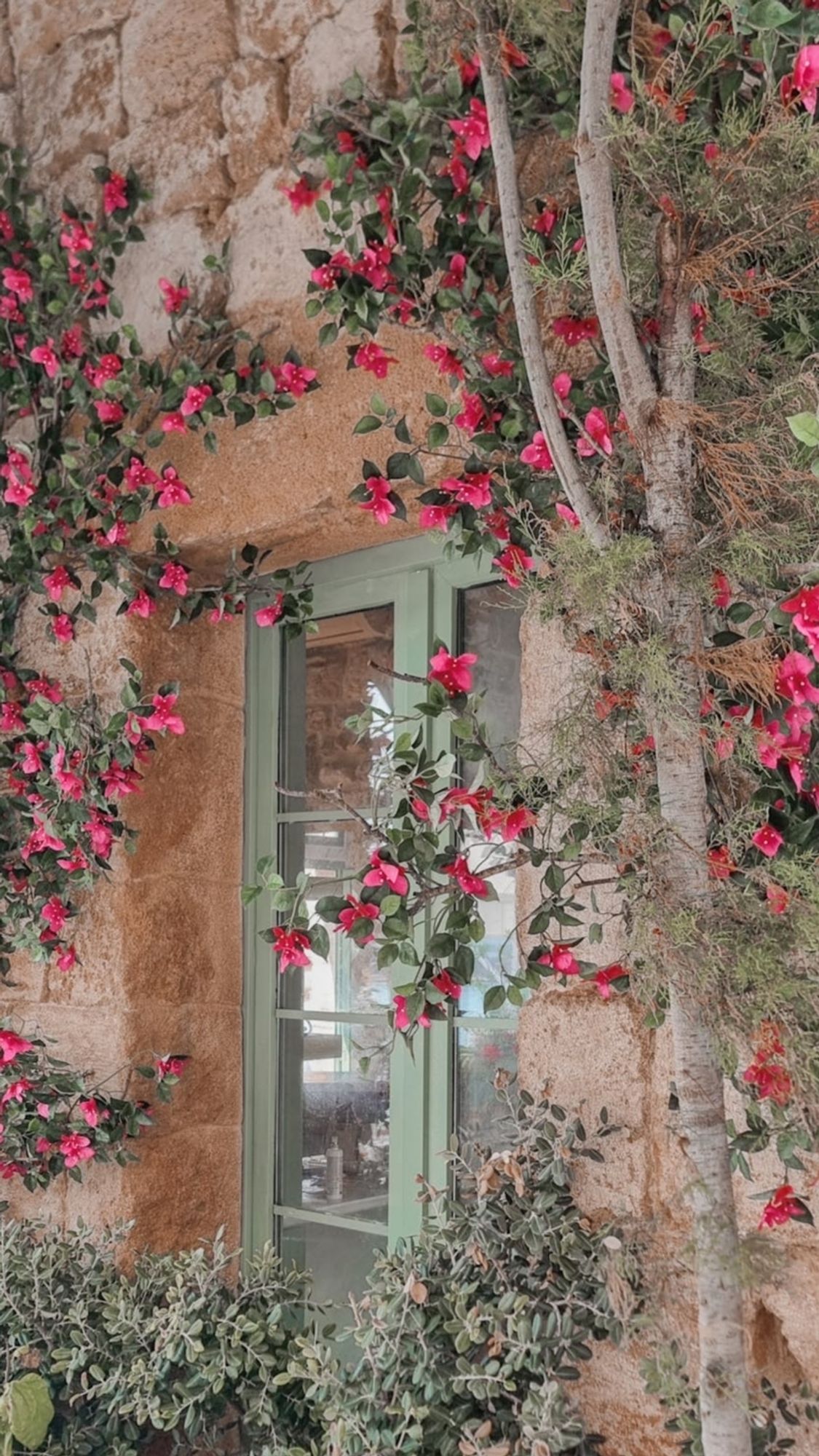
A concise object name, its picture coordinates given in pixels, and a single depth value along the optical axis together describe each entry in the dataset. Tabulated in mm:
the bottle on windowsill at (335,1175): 2582
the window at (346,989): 2396
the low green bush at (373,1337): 1863
